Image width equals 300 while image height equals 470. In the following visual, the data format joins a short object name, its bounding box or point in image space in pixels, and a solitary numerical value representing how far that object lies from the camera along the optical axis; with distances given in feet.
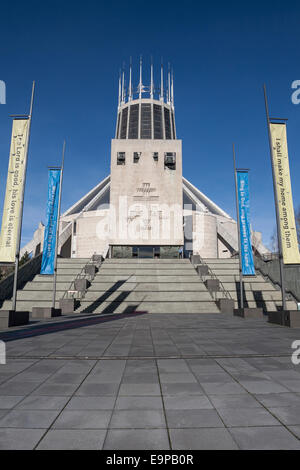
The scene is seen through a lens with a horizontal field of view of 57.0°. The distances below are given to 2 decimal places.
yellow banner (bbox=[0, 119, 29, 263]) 40.68
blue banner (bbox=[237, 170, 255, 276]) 65.77
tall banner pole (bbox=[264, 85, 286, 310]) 41.23
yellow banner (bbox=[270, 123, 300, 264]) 42.19
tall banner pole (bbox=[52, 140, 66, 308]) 63.80
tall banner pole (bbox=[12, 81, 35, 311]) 40.34
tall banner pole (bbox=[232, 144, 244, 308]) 62.75
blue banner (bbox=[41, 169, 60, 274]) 67.72
